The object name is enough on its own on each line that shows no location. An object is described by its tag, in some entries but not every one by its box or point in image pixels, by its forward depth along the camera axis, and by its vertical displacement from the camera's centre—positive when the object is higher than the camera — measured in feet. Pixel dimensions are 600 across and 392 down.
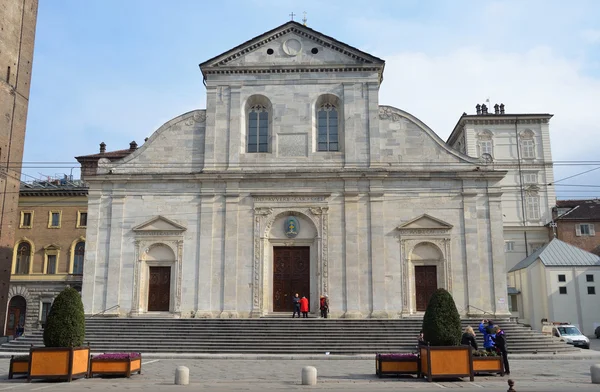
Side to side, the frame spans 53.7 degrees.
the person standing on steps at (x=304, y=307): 95.35 +0.18
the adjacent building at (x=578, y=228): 173.27 +23.36
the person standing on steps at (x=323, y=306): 95.55 +0.27
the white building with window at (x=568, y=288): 138.41 +4.82
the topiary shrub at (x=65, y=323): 55.93 -1.46
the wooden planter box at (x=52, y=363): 54.70 -5.05
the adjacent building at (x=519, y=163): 183.73 +45.92
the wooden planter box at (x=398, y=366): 57.57 -5.50
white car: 105.91 -4.74
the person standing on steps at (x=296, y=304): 95.04 +0.65
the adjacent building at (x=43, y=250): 149.69 +14.43
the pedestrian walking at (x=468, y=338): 59.36 -2.89
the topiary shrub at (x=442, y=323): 55.26 -1.34
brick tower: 125.90 +42.20
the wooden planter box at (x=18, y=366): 56.44 -5.52
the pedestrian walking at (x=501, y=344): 58.75 -3.49
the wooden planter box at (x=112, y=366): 57.62 -5.65
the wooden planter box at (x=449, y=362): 54.08 -4.81
